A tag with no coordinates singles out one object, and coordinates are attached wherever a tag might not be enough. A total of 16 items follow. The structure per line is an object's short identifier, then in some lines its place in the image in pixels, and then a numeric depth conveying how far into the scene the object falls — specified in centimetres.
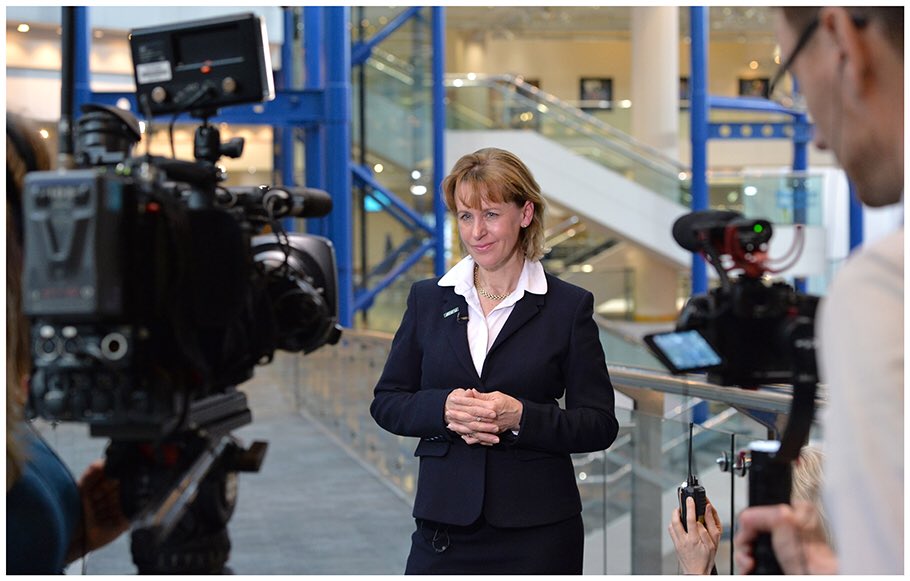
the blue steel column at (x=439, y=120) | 1212
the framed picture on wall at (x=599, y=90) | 2797
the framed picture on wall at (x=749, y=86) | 2786
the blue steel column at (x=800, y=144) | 1509
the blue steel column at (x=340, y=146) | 873
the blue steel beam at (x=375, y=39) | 1266
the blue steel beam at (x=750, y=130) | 1353
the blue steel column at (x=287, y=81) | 1359
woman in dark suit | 243
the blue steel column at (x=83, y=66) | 762
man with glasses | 88
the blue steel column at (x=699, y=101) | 1300
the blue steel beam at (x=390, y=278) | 1182
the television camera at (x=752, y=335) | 125
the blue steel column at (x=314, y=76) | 1022
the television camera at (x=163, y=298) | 120
